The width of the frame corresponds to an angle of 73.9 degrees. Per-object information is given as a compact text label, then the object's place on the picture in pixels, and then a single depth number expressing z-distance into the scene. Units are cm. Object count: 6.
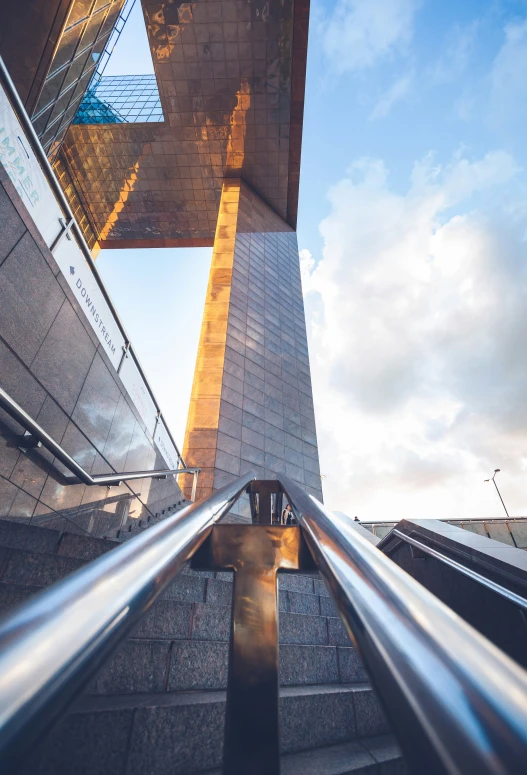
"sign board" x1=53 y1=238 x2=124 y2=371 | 403
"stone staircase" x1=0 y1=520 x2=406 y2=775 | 124
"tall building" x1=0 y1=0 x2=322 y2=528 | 862
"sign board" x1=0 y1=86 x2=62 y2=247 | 308
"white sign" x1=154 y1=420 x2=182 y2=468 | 652
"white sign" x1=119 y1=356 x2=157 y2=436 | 543
